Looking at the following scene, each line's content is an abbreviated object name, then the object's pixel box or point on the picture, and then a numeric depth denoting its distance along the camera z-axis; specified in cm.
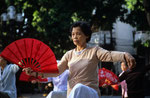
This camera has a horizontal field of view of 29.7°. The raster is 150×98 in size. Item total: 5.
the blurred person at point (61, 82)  722
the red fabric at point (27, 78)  385
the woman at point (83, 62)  337
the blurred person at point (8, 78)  690
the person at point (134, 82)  775
